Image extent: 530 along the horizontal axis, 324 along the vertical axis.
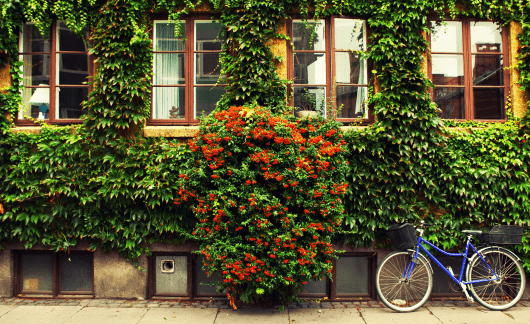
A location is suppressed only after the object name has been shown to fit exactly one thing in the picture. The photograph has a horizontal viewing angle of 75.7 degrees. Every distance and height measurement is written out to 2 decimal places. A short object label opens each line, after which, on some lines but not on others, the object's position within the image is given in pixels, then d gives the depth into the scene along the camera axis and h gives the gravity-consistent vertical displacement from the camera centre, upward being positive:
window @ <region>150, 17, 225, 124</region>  5.67 +1.65
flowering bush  4.22 -0.39
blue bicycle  4.78 -1.46
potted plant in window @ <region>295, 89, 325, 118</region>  5.64 +1.07
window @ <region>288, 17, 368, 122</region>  5.68 +1.74
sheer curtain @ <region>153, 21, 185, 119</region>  5.71 +1.67
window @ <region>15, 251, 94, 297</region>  5.48 -1.66
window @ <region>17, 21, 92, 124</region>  5.67 +1.63
